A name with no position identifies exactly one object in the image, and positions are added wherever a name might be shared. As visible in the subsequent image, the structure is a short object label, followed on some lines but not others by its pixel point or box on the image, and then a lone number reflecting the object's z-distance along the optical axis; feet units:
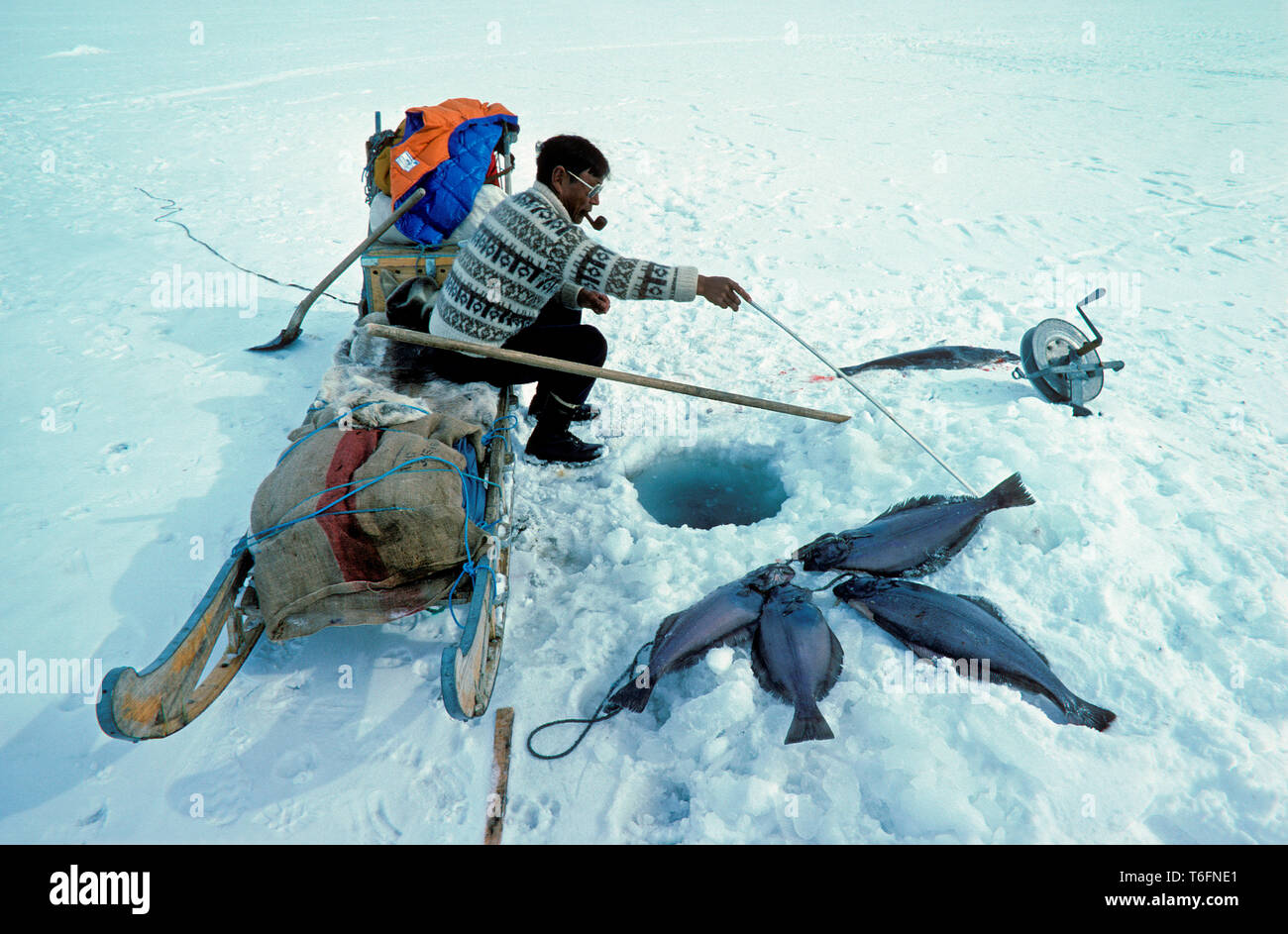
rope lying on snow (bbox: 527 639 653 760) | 8.01
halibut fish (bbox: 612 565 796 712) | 8.09
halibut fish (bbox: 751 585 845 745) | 7.71
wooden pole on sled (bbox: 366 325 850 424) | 10.57
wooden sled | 6.31
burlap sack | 7.86
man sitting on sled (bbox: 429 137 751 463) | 9.92
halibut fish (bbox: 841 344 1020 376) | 14.89
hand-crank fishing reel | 13.25
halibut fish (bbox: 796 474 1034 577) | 9.69
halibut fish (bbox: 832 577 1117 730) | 7.86
